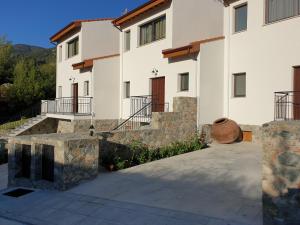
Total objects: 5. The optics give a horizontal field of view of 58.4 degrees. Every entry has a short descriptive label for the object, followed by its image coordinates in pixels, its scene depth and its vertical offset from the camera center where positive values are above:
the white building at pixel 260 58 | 9.57 +2.04
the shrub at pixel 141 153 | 8.42 -1.49
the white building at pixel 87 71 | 15.20 +2.42
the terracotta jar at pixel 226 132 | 10.50 -0.83
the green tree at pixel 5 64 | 27.18 +4.69
